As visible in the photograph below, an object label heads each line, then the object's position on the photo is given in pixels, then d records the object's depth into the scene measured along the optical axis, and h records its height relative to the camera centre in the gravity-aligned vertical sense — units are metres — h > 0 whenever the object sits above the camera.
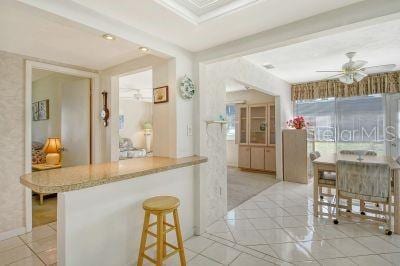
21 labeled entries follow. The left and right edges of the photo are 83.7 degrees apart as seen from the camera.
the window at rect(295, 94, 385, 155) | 4.95 +0.26
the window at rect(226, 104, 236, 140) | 7.30 +0.40
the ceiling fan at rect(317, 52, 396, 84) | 3.34 +0.98
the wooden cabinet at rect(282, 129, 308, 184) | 5.17 -0.53
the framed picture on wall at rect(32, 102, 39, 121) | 5.01 +0.51
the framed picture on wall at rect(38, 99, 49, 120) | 4.70 +0.52
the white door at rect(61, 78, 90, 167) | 3.60 +0.21
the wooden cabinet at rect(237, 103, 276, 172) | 6.05 -0.11
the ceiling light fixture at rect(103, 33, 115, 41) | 1.98 +0.87
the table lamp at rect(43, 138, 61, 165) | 3.84 -0.30
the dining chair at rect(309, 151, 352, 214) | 3.20 -0.71
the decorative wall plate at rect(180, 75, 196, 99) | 2.60 +0.54
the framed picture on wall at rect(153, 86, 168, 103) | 2.66 +0.48
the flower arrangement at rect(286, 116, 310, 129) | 5.32 +0.24
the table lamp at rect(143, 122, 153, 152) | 8.01 +0.05
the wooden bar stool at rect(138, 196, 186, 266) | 1.81 -0.76
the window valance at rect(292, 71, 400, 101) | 4.70 +1.06
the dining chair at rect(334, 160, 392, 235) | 2.67 -0.62
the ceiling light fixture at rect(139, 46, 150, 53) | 2.30 +0.88
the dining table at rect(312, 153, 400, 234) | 2.71 -0.47
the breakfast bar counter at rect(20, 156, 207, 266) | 1.61 -0.58
